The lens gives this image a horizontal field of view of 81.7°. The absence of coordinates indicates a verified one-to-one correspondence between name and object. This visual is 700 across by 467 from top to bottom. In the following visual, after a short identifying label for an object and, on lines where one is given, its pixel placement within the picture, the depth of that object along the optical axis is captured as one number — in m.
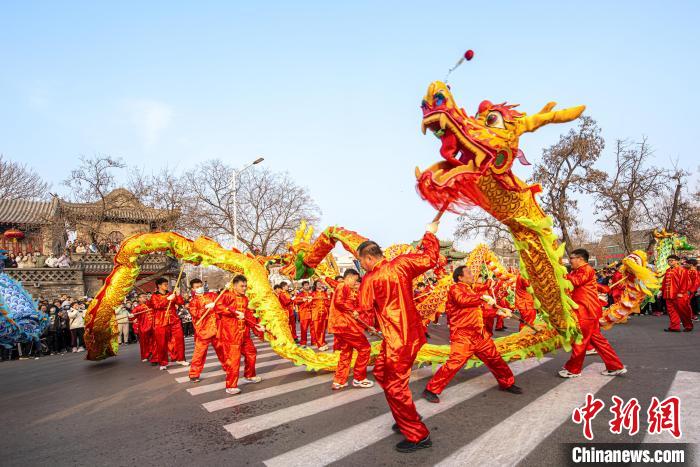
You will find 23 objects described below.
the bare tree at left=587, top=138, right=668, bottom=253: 19.00
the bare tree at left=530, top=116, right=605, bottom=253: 18.78
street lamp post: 16.34
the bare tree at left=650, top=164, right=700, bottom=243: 19.27
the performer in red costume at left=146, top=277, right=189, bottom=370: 7.79
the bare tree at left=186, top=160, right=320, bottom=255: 23.09
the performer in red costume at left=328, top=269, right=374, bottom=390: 5.35
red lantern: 14.86
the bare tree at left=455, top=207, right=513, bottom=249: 23.47
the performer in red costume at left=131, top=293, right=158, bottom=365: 8.48
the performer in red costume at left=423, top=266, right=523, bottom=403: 4.49
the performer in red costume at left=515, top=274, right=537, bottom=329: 7.82
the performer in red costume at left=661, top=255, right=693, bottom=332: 8.93
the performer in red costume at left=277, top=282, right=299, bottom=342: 10.26
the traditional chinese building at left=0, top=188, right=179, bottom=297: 19.03
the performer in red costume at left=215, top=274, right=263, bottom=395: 5.42
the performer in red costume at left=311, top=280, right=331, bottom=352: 10.20
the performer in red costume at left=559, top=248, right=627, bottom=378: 4.97
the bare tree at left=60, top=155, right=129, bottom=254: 19.08
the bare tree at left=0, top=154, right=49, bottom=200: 23.39
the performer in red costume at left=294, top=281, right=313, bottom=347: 10.70
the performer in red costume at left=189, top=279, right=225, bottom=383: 6.07
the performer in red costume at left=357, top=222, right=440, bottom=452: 3.18
